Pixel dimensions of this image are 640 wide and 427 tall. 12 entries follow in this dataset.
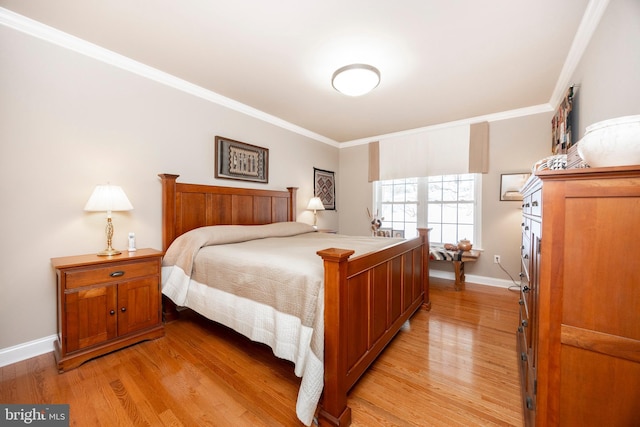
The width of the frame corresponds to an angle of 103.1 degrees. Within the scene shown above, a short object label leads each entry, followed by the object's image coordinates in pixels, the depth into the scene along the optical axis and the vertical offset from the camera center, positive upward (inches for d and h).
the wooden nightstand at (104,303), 68.8 -28.7
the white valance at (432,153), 144.3 +35.5
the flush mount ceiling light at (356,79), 86.4 +45.9
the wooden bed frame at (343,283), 51.1 -19.8
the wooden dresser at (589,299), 29.8 -11.0
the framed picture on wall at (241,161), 121.5 +24.4
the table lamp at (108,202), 76.2 +1.5
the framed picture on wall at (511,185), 134.3 +13.7
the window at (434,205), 151.4 +3.0
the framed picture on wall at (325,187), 179.3 +16.3
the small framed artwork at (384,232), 169.9 -15.3
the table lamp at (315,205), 163.6 +2.5
